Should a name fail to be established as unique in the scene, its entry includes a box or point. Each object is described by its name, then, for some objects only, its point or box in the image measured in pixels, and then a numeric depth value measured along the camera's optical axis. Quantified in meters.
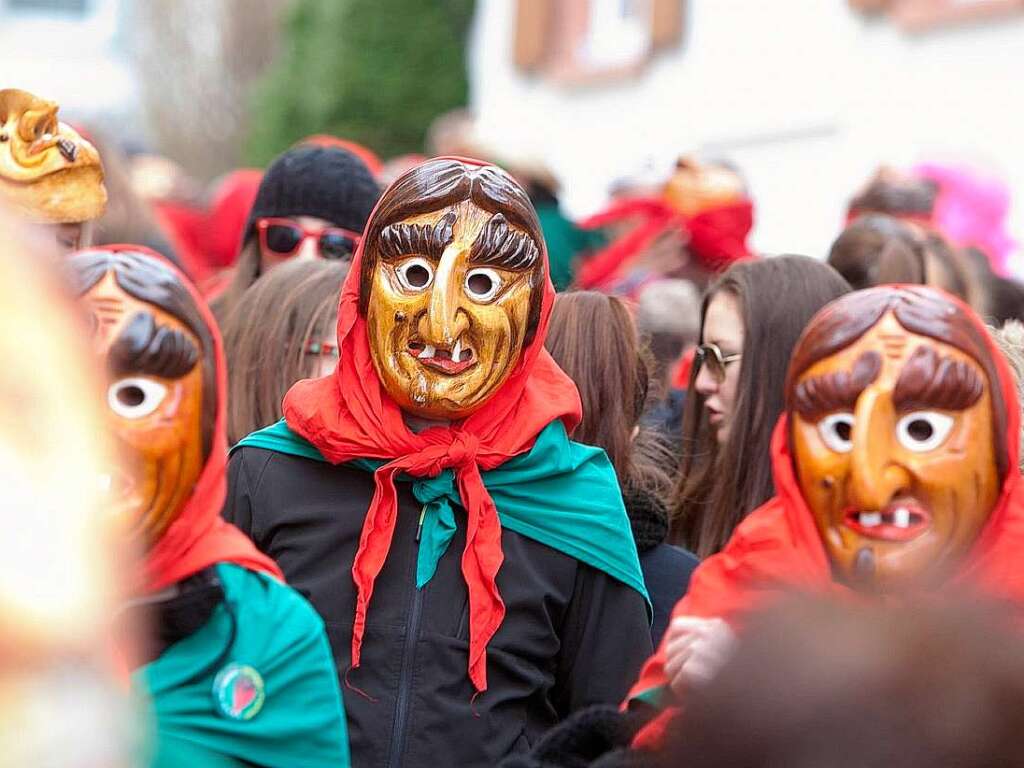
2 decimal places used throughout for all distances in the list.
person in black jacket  5.38
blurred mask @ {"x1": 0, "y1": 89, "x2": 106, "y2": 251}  5.89
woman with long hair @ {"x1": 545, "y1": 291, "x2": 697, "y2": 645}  6.43
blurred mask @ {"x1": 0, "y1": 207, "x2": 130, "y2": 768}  3.30
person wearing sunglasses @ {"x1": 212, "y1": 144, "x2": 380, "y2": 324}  8.77
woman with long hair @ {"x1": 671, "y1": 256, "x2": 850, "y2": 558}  6.78
